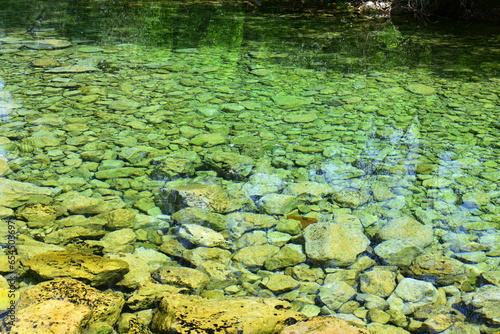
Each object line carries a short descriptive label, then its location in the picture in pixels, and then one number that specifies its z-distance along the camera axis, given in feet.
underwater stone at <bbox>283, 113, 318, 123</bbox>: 16.75
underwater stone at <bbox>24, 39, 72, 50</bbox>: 24.03
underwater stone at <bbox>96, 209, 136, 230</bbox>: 10.85
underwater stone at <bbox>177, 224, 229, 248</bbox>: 10.42
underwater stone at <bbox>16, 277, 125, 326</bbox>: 7.88
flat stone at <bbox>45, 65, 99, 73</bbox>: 20.53
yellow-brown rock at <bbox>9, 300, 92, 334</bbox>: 7.26
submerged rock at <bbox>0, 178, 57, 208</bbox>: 11.35
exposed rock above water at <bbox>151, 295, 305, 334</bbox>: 7.61
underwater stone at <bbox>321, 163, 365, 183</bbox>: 13.32
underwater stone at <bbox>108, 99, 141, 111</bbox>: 17.13
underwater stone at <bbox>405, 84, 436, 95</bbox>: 19.22
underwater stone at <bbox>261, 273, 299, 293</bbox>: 9.14
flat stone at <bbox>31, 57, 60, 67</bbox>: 21.15
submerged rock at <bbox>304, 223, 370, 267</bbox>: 9.99
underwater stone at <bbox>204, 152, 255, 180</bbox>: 13.32
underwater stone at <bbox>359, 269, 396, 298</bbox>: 9.08
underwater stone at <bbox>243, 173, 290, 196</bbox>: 12.49
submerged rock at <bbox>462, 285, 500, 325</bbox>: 8.41
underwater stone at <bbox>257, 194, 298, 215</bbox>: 11.69
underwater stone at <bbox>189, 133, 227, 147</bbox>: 14.96
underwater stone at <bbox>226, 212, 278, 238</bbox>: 11.00
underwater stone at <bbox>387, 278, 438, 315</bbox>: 8.70
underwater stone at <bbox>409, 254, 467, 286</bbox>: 9.45
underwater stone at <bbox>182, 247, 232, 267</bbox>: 9.88
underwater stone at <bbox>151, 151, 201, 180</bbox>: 13.14
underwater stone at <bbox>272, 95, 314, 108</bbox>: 17.95
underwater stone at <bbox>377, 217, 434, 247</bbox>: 10.66
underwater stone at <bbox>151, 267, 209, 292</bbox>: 9.05
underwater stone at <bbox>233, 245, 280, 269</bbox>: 9.87
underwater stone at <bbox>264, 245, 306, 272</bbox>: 9.84
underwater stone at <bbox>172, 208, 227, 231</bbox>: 11.10
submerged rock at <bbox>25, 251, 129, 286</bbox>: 8.74
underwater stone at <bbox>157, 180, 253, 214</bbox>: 11.71
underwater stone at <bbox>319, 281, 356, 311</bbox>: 8.77
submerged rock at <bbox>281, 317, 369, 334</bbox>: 7.41
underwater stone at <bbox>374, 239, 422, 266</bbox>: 10.03
